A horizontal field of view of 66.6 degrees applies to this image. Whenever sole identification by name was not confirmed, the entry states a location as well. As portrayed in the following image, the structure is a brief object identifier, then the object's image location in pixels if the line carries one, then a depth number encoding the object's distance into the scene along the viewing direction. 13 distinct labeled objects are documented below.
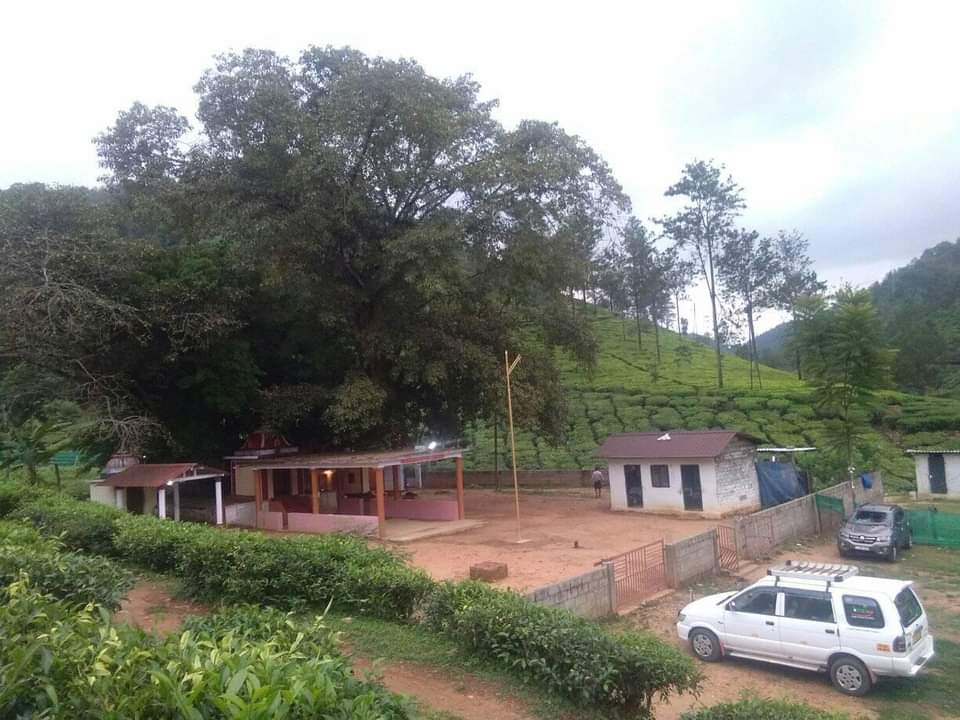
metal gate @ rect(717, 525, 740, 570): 16.14
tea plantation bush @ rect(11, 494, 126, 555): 12.49
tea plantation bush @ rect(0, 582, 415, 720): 3.22
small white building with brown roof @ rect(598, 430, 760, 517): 23.69
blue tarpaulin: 25.36
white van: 9.45
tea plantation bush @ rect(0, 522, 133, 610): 6.93
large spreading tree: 22.33
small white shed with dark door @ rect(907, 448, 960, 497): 29.11
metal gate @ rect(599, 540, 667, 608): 12.74
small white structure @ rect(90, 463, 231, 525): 21.80
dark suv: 17.39
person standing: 30.55
